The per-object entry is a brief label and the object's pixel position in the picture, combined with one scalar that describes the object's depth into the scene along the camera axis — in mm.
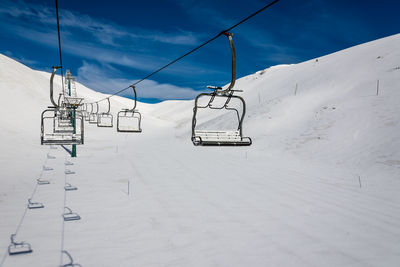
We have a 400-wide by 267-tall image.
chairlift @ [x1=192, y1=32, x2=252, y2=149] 5906
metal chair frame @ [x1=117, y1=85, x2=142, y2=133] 13980
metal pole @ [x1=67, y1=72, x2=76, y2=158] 17062
